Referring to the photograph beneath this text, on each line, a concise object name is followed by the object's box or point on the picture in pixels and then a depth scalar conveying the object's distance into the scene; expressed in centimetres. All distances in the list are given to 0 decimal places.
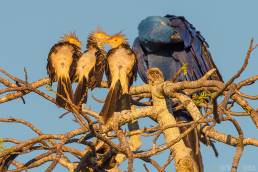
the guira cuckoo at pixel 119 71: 1220
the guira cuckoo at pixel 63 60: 1293
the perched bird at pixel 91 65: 1260
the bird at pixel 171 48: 1762
